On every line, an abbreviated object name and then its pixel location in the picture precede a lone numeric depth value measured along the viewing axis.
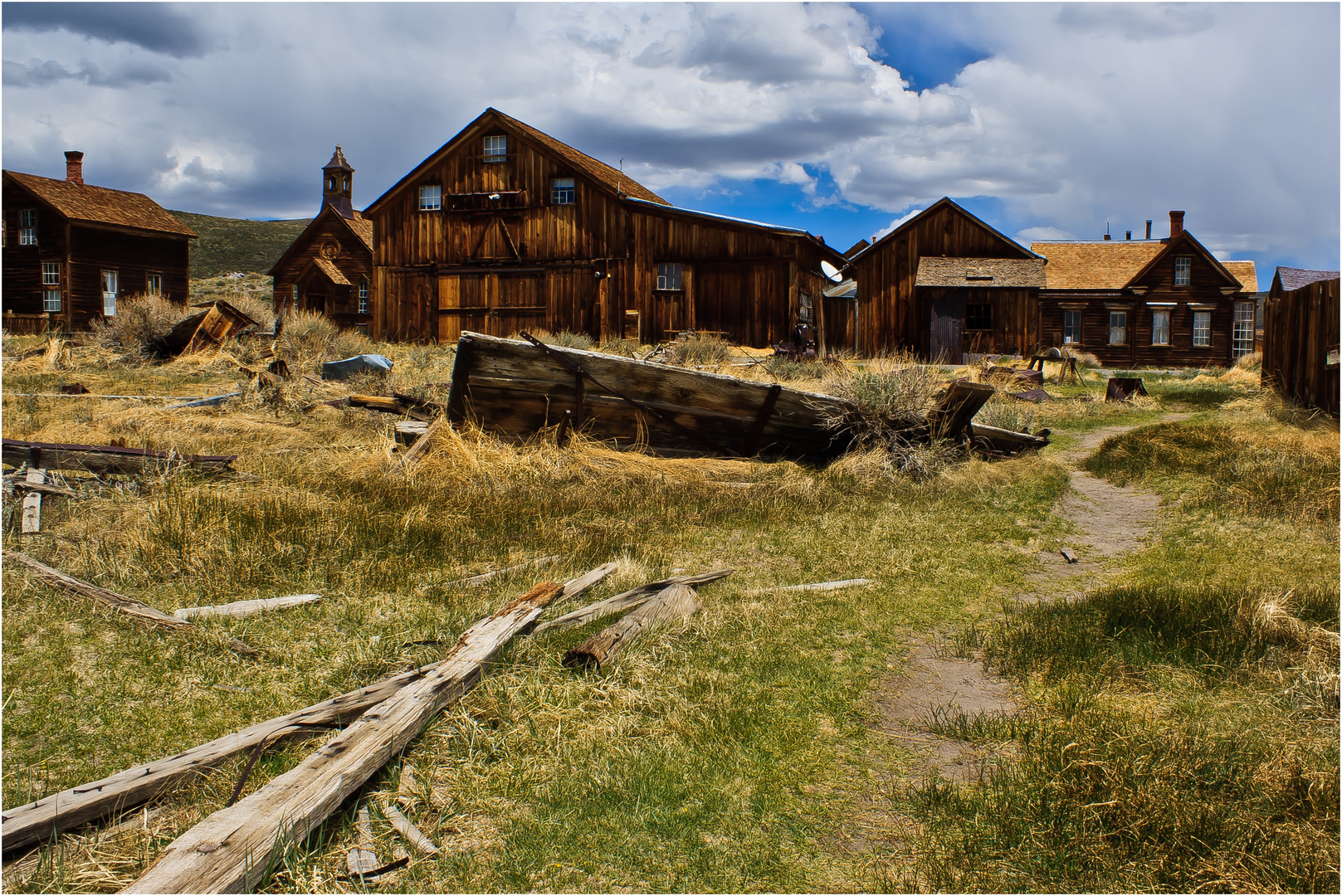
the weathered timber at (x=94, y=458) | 6.92
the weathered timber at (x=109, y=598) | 4.36
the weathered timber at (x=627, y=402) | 9.20
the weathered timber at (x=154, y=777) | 2.59
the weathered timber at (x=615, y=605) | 4.55
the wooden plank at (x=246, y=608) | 4.61
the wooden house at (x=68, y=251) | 35.03
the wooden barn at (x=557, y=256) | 23.98
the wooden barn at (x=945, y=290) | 28.31
